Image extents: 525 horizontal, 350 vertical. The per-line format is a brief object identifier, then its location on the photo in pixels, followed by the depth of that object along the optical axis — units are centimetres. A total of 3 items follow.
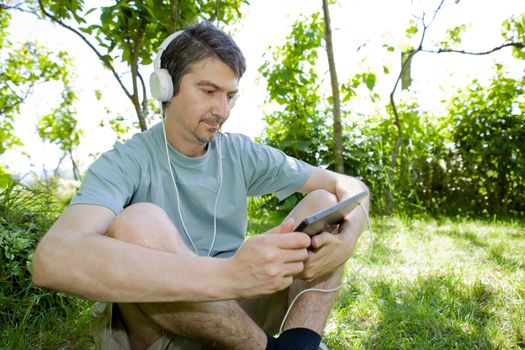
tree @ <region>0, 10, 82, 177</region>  661
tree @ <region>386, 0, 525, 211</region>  488
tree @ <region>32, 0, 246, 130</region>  327
